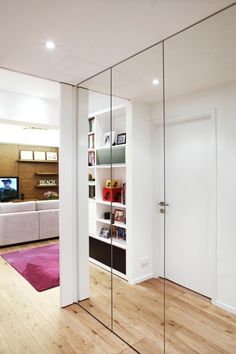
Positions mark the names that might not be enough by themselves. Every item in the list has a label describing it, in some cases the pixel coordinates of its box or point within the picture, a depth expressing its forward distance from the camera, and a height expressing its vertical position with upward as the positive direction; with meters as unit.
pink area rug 3.22 -1.36
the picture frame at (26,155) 7.63 +0.64
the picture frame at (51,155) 8.15 +0.66
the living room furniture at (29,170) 7.38 +0.17
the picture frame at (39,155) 7.91 +0.65
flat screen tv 7.16 -0.38
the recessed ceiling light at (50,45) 1.82 +0.98
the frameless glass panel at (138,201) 2.27 -0.29
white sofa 4.71 -0.91
